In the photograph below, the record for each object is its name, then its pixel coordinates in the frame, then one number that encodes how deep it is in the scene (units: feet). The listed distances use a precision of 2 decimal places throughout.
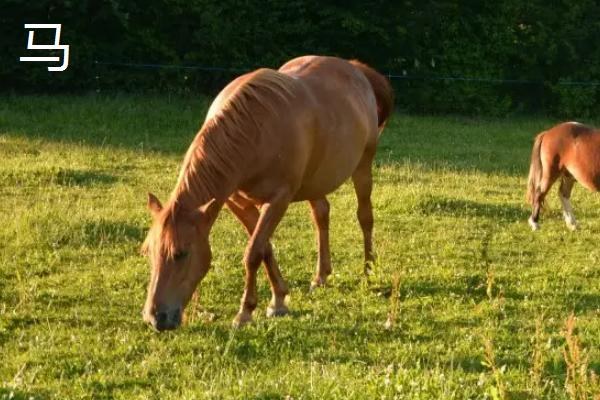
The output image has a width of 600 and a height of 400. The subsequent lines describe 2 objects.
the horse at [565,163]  62.80
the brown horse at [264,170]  34.35
